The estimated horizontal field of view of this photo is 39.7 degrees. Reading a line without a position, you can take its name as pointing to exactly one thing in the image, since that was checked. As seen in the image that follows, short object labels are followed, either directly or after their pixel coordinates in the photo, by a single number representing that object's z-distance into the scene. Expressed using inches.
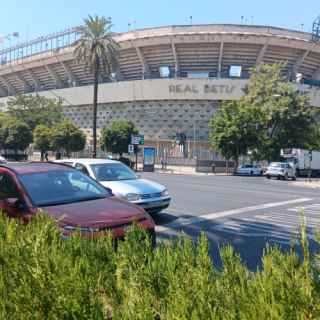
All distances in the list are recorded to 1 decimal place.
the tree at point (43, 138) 2196.1
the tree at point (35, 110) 2628.0
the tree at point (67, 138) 2086.6
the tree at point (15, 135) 2385.6
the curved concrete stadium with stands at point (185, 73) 2544.3
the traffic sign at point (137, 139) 1859.0
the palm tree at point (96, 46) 1775.3
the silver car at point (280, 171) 1617.9
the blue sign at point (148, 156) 1836.9
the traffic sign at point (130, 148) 1838.1
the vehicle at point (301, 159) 1820.9
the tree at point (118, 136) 2006.6
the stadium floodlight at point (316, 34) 2566.4
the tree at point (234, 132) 1836.9
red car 222.8
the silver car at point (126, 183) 430.9
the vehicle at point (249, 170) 1876.2
